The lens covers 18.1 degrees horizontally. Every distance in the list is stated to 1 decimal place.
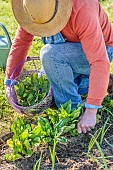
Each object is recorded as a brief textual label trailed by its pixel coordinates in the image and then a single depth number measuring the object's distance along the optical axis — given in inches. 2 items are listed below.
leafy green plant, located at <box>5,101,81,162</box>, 79.9
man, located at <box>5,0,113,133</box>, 80.9
